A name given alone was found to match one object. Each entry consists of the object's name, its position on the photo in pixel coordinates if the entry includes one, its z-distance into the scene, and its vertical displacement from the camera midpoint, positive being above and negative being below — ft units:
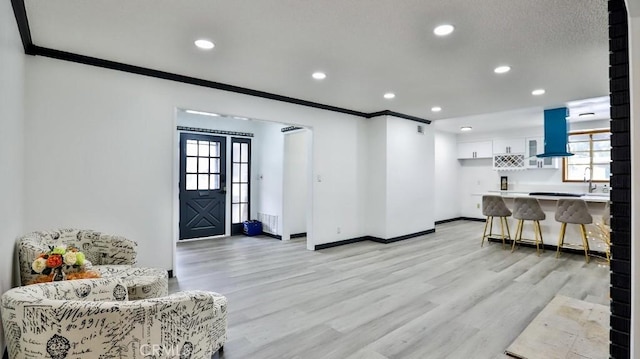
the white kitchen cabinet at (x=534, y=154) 25.20 +2.26
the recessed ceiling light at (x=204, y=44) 9.75 +4.29
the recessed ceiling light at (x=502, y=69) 11.85 +4.33
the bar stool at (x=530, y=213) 17.37 -1.65
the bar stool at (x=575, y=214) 15.81 -1.56
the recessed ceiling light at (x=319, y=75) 12.70 +4.35
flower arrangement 6.54 -1.68
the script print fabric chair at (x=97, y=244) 8.99 -1.88
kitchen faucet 22.90 -0.09
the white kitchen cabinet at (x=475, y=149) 28.94 +3.15
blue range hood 18.13 +2.90
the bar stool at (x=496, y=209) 18.74 -1.54
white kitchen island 16.35 -2.35
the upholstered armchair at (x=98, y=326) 4.26 -2.04
